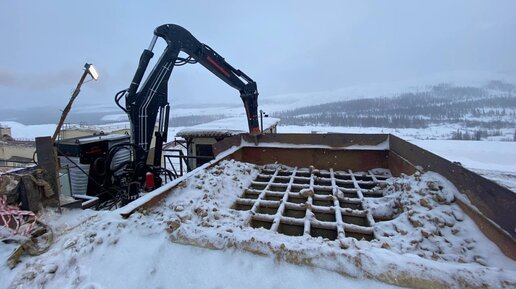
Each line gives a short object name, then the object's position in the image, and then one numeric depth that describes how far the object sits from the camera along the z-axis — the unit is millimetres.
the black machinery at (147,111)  4920
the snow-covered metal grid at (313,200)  2225
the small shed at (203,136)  9062
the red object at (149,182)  4059
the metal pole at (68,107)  3160
